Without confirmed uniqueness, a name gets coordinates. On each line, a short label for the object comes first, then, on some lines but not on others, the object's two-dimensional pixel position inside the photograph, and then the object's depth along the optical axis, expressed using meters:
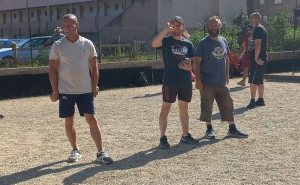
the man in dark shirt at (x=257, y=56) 9.40
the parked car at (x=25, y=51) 14.47
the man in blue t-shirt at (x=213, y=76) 6.76
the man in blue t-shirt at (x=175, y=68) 6.26
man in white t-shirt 5.58
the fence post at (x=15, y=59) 13.82
